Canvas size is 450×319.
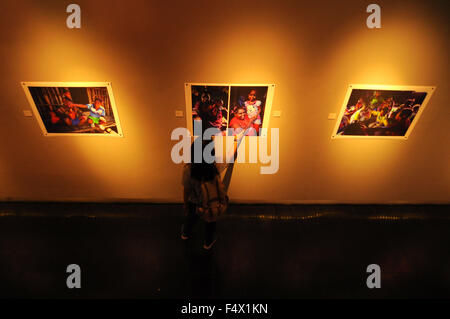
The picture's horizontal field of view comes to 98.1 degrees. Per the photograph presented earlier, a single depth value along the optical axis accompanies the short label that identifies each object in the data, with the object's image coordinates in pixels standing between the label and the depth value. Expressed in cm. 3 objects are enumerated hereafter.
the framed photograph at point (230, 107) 233
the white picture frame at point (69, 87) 229
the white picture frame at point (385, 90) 234
